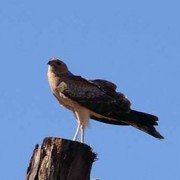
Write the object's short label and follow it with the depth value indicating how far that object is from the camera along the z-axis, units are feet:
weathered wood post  46.44
